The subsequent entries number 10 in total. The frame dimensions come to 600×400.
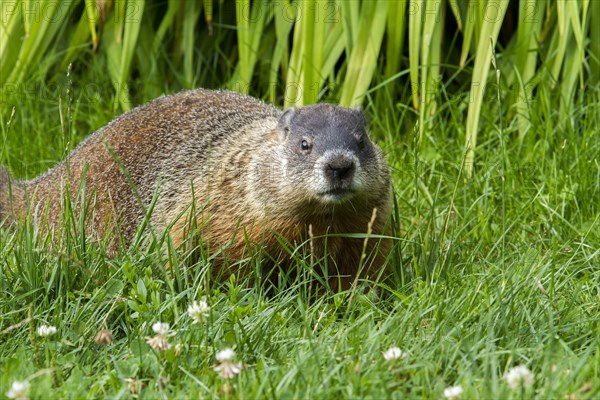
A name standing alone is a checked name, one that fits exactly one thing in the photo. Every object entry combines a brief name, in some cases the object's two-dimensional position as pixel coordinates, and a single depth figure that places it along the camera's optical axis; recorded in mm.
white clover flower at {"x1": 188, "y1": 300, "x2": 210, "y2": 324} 5801
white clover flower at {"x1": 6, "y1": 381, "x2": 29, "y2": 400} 4957
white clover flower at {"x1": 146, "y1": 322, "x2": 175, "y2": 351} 5691
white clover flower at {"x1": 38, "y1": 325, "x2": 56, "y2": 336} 5990
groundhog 7836
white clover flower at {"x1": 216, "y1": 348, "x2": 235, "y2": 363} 5285
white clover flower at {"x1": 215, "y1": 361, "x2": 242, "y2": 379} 5320
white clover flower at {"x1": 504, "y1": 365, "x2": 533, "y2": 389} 5021
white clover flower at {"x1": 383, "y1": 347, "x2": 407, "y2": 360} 5590
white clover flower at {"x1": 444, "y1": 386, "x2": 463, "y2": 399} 5113
